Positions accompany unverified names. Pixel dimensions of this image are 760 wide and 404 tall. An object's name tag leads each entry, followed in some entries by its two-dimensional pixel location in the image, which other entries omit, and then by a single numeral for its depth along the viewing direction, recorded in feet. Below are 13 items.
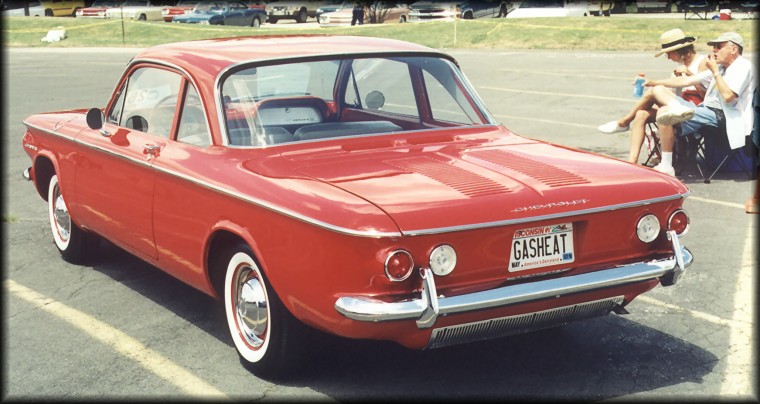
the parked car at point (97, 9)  167.53
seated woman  34.30
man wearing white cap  32.65
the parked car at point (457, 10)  143.89
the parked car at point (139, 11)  166.30
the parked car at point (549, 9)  128.06
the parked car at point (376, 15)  147.54
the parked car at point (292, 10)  167.73
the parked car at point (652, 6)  160.56
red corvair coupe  15.24
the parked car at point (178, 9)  166.09
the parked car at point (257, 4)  164.55
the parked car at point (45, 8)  179.73
